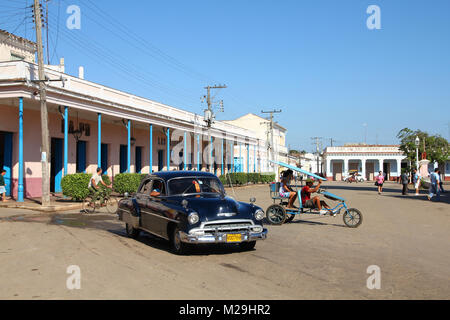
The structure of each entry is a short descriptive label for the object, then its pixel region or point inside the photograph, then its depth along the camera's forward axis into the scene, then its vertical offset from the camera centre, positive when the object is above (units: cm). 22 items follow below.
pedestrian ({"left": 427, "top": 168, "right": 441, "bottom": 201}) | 2432 -81
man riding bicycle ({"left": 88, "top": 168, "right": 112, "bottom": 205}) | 1638 -64
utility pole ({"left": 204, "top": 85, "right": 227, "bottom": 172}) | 3684 +497
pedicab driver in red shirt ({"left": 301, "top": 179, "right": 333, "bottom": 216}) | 1238 -87
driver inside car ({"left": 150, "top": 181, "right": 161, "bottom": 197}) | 940 -38
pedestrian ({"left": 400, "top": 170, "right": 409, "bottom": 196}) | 2973 -69
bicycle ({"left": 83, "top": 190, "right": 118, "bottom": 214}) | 1655 -114
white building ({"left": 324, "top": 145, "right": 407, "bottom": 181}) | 7894 +176
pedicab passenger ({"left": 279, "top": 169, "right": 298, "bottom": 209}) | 1283 -58
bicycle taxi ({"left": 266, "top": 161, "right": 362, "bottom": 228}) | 1259 -123
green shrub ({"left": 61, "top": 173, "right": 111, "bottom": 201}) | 1911 -60
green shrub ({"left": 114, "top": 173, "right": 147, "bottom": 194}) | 2370 -61
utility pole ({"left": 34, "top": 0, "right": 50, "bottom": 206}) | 1750 +246
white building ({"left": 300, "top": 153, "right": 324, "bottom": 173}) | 12827 +255
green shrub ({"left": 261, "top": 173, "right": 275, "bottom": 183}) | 5405 -82
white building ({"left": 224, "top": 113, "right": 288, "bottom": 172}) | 6009 +394
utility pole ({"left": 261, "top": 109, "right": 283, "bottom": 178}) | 6582 +782
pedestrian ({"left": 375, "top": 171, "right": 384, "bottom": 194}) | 3266 -82
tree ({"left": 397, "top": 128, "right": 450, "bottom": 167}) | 5631 +319
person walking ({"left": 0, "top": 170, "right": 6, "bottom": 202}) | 1856 -57
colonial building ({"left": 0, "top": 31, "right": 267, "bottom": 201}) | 1928 +301
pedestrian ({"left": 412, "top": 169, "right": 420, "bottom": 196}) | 2947 -86
